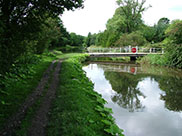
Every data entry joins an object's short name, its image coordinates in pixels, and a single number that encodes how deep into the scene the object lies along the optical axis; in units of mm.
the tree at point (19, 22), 4937
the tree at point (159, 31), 47844
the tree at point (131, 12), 41572
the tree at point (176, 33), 20544
